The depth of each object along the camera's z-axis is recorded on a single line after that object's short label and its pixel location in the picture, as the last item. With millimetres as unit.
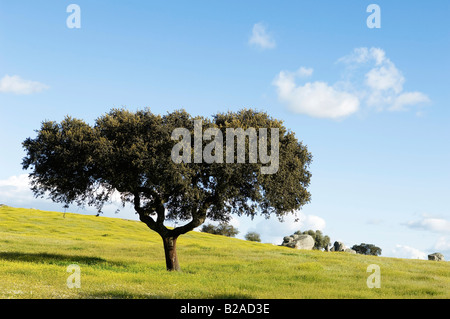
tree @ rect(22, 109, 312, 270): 34500
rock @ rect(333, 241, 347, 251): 106881
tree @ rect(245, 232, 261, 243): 150625
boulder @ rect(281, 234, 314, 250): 94312
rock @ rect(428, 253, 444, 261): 81438
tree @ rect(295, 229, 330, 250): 127938
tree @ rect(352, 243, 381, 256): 148875
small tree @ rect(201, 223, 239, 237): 143625
